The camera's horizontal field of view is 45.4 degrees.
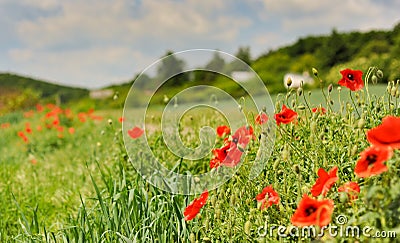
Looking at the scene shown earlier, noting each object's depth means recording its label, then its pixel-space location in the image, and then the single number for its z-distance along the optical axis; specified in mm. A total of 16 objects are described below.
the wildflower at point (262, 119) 2361
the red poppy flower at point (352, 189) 1657
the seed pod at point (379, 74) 2164
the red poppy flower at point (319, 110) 2327
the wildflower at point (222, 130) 2811
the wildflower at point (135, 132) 3440
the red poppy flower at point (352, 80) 2188
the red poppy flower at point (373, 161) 1488
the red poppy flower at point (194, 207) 2049
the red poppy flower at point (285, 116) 2023
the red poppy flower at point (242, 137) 2273
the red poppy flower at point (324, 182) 1657
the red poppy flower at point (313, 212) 1501
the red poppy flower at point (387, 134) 1540
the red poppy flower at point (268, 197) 1856
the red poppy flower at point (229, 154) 2150
